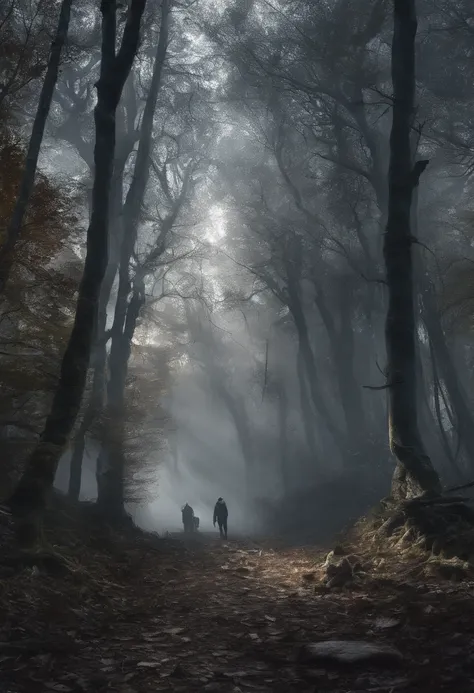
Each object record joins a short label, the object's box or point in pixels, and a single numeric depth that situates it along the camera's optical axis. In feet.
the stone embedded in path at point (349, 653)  10.50
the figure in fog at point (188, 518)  81.25
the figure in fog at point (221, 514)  63.82
